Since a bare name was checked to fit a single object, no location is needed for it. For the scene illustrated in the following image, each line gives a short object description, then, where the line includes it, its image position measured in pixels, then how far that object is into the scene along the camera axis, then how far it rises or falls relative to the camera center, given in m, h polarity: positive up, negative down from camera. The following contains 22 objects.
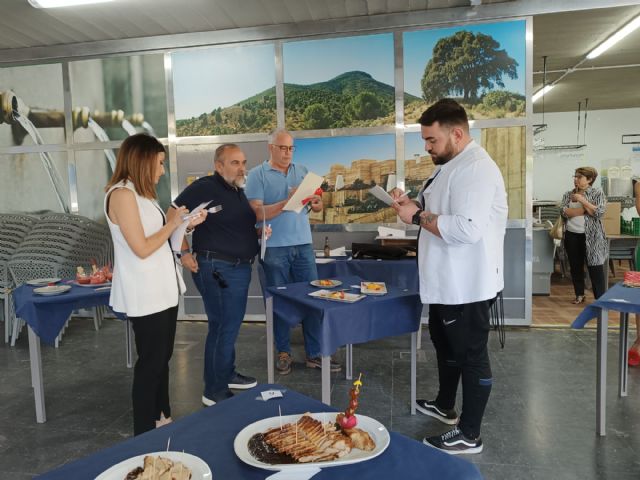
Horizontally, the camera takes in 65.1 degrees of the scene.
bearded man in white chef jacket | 2.48 -0.25
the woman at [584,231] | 5.83 -0.46
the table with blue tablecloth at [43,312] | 3.16 -0.68
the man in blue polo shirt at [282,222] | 3.94 -0.17
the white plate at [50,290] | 3.23 -0.55
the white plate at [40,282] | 3.53 -0.54
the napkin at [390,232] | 5.37 -0.37
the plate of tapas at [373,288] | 3.07 -0.56
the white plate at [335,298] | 2.88 -0.57
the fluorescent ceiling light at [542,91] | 11.12 +2.39
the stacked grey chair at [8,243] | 5.19 -0.40
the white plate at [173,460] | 1.00 -0.54
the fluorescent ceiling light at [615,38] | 6.57 +2.21
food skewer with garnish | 1.19 -0.52
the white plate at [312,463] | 1.05 -0.55
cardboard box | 7.26 -0.39
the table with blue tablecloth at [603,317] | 2.76 -0.72
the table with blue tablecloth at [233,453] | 1.05 -0.57
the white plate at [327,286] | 3.29 -0.56
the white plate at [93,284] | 3.45 -0.55
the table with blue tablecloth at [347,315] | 2.76 -0.68
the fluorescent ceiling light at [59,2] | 4.68 +1.91
